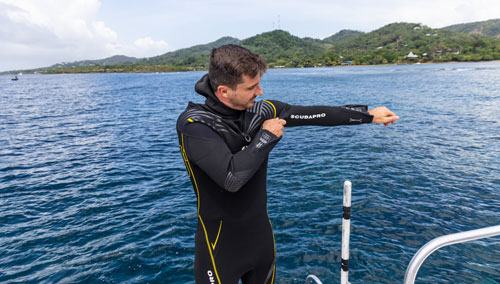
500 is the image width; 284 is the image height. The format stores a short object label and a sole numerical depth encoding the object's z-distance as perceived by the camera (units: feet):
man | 7.19
